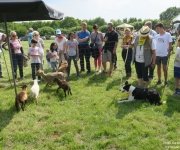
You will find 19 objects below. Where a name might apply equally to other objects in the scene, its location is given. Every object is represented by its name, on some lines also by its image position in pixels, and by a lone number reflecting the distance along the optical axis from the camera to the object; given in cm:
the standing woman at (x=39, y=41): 735
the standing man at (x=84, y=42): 785
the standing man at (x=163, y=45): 621
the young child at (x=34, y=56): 698
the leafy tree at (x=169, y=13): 11912
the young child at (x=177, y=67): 555
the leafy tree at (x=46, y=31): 7248
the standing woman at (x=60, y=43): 761
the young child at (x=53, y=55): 756
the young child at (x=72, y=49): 753
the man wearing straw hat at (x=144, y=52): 533
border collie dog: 508
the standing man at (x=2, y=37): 809
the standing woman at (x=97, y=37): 779
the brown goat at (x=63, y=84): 568
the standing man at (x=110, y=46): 744
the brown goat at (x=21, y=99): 483
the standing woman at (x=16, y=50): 767
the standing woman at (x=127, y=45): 734
